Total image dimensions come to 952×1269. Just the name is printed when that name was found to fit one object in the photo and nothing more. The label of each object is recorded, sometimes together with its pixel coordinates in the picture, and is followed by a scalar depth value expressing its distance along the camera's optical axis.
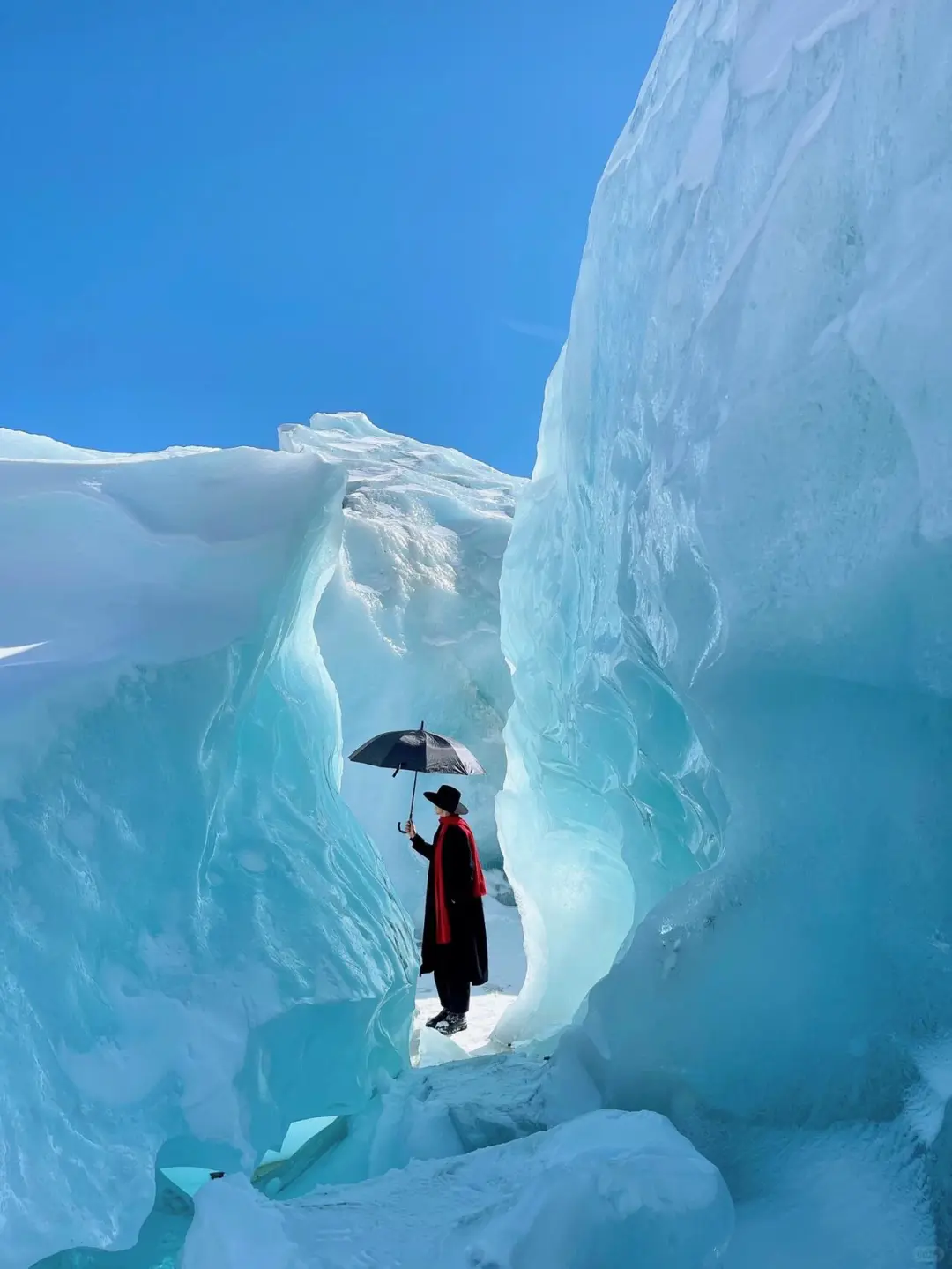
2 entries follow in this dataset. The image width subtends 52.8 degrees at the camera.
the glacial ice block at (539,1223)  1.75
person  4.44
